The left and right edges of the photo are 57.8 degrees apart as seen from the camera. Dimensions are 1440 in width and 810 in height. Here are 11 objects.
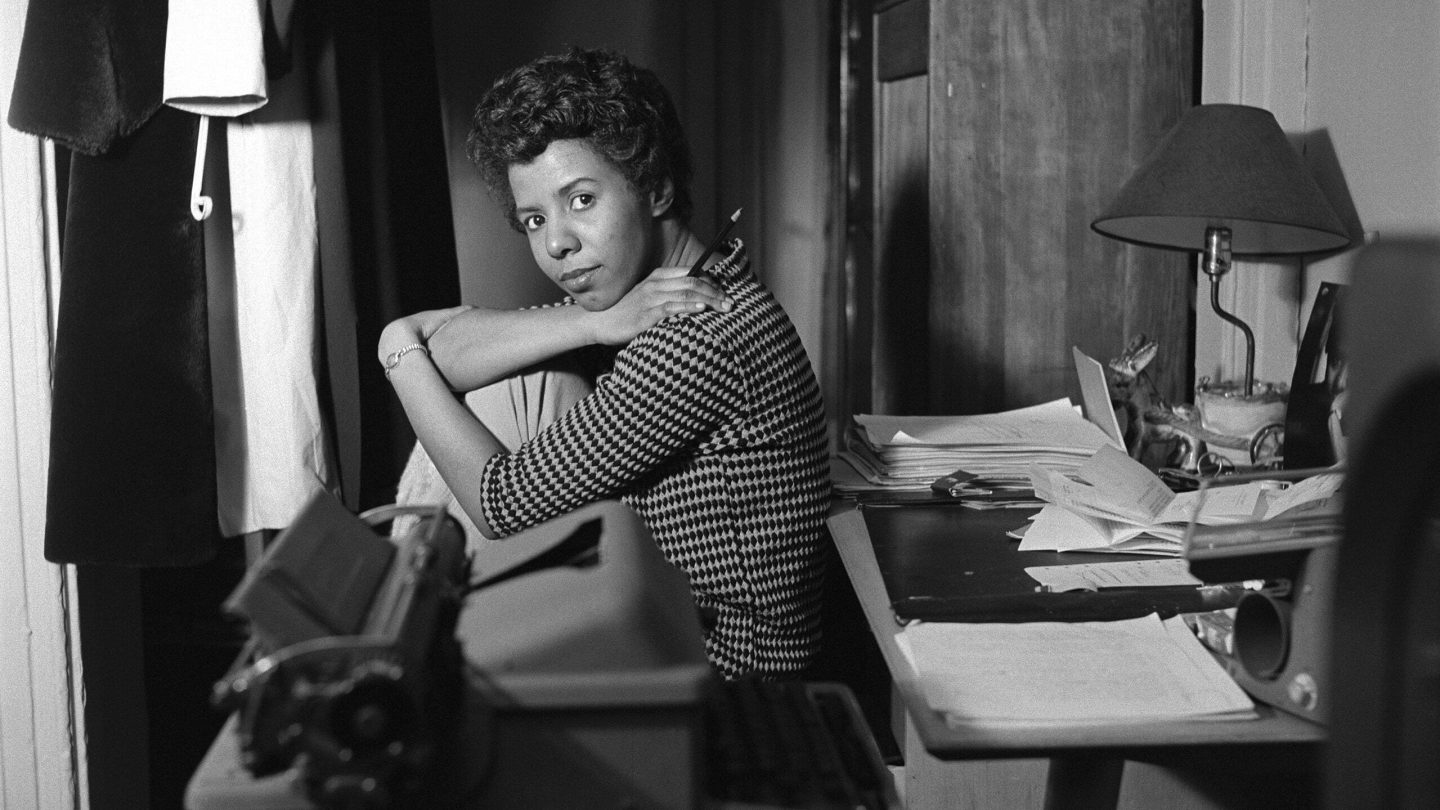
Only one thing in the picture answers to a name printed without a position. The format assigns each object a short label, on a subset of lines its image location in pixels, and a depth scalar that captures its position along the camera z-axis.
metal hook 1.87
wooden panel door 2.45
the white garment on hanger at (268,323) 1.96
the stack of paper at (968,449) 2.08
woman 1.58
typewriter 0.77
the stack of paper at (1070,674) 1.08
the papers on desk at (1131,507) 1.60
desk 1.04
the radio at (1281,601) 1.06
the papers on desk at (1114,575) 1.46
